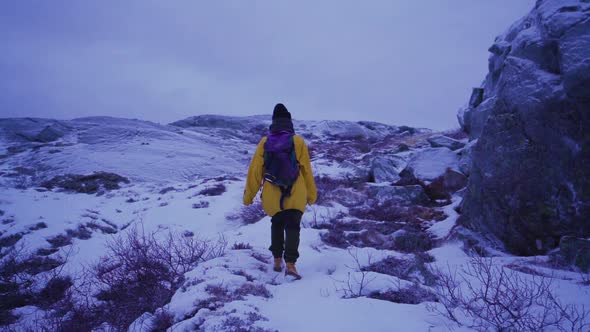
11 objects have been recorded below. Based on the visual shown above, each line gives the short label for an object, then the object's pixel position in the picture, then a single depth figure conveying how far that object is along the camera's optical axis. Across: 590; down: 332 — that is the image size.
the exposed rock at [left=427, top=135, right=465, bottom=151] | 11.57
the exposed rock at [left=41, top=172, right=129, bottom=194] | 13.71
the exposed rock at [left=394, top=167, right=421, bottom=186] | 8.78
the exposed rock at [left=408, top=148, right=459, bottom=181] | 8.55
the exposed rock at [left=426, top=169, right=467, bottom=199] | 8.08
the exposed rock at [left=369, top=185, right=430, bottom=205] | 7.91
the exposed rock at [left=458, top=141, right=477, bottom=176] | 8.25
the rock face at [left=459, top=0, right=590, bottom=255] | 3.95
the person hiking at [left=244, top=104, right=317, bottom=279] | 3.61
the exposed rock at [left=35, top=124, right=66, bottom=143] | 25.61
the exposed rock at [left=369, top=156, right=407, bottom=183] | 10.50
